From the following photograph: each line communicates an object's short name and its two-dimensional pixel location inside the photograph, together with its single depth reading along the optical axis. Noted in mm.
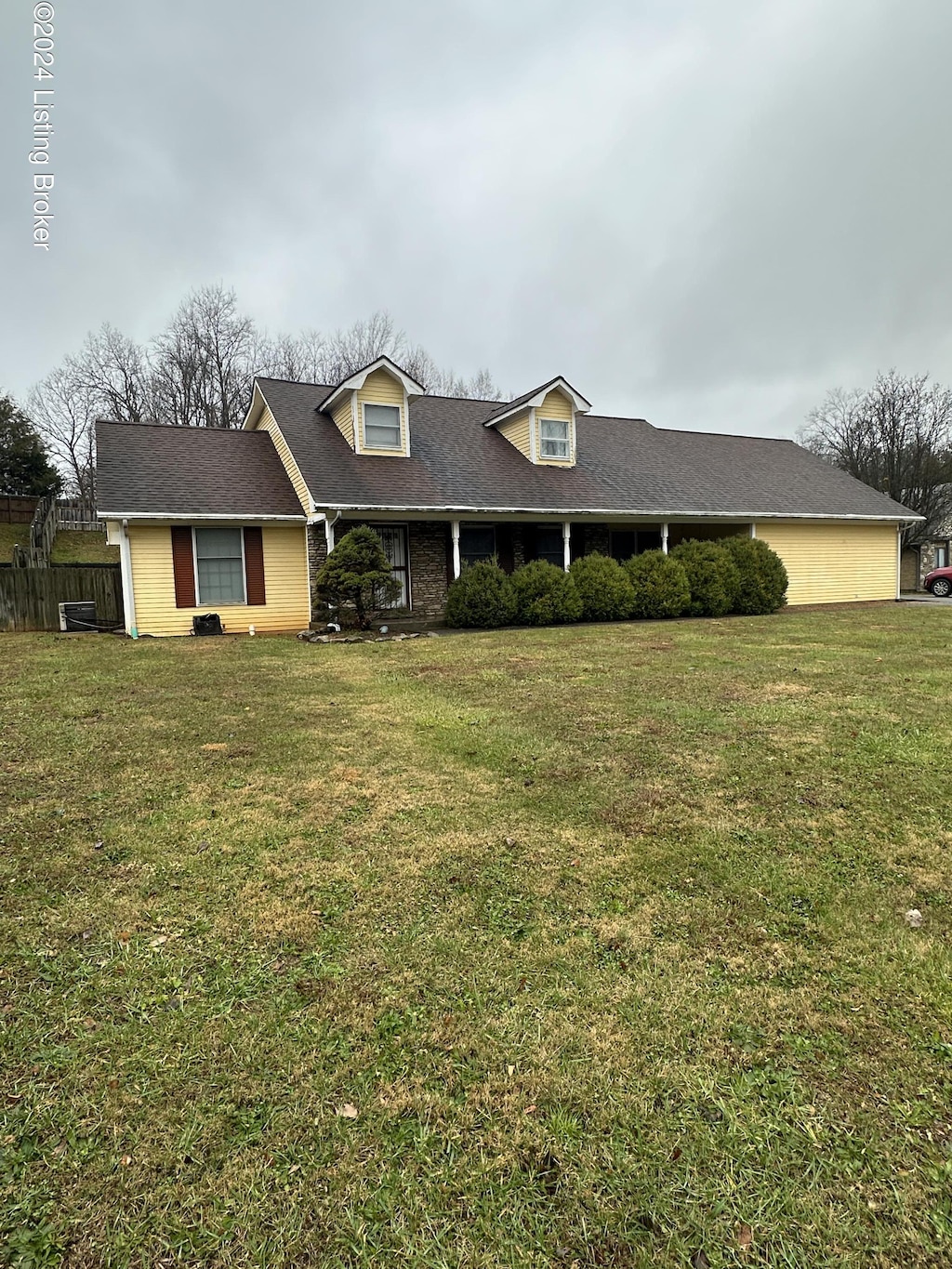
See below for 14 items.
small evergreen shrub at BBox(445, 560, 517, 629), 13672
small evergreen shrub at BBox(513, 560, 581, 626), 13992
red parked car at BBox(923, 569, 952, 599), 23655
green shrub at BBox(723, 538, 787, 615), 15945
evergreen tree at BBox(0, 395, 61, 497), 26906
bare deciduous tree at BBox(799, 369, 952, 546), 35531
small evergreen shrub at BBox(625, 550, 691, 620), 14930
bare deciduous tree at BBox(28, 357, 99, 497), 32844
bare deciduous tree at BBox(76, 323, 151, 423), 31438
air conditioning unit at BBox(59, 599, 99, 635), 13914
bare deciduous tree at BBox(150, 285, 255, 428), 30938
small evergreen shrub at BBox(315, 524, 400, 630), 12367
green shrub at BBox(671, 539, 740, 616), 15352
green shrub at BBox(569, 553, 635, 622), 14445
